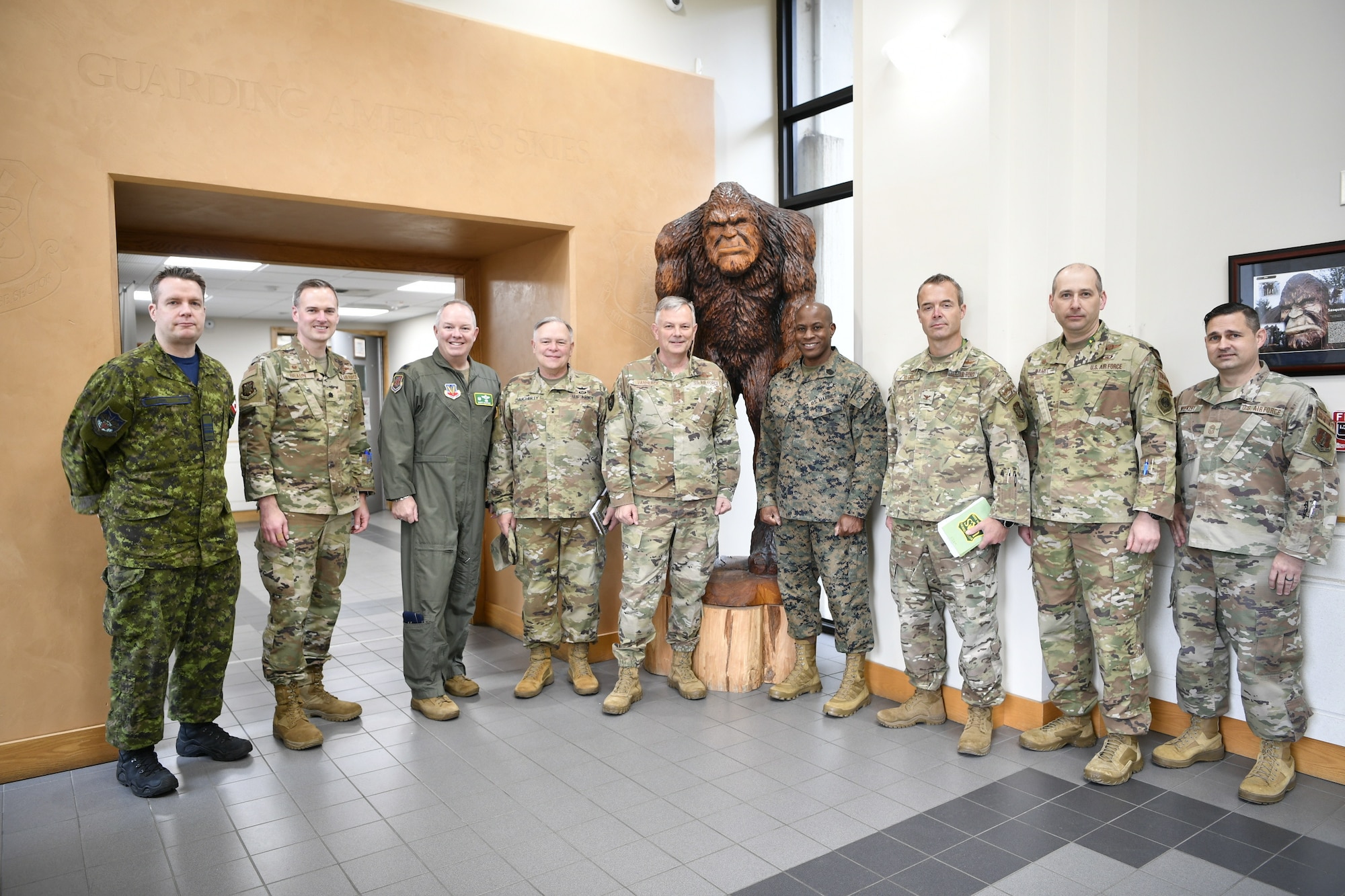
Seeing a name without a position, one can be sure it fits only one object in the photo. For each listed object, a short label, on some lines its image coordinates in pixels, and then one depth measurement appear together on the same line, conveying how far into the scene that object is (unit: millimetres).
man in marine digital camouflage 3713
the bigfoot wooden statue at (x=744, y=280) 4031
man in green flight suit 3721
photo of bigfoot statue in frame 2924
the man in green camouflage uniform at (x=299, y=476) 3322
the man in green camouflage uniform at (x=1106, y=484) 2963
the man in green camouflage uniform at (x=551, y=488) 3871
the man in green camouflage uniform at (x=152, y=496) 2895
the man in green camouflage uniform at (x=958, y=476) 3182
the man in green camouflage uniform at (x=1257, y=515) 2713
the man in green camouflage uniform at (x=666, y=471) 3799
